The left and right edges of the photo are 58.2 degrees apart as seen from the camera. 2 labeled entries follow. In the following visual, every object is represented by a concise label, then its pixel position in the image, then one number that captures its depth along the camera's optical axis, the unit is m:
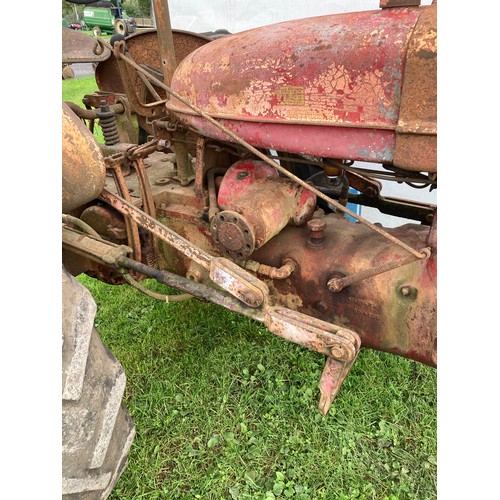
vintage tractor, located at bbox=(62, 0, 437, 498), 1.24
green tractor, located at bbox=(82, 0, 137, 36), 19.18
